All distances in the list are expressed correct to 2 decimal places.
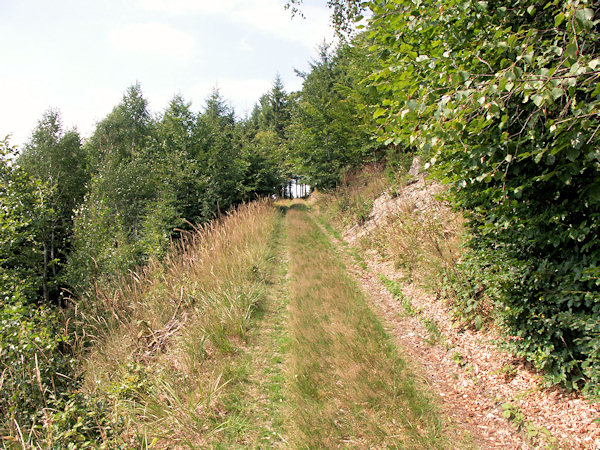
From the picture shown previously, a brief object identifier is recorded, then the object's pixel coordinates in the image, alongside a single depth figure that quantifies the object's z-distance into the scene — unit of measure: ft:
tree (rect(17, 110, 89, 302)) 79.71
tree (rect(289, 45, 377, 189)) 52.95
